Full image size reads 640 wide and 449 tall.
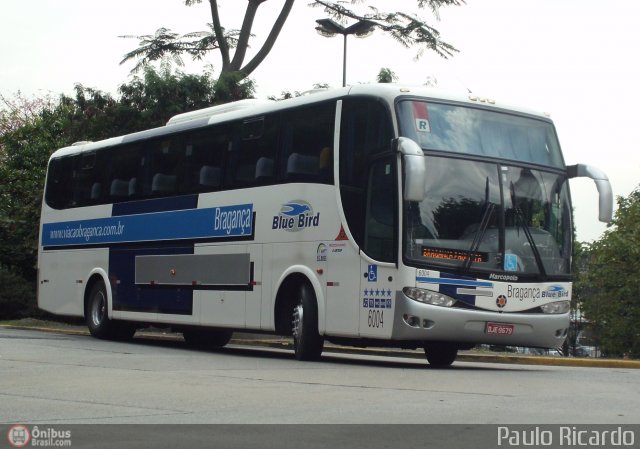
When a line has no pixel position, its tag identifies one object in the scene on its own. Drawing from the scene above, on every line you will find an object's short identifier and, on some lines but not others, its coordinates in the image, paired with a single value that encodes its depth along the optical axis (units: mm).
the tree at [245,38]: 32594
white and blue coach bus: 15773
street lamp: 31078
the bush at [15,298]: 37906
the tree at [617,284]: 60594
